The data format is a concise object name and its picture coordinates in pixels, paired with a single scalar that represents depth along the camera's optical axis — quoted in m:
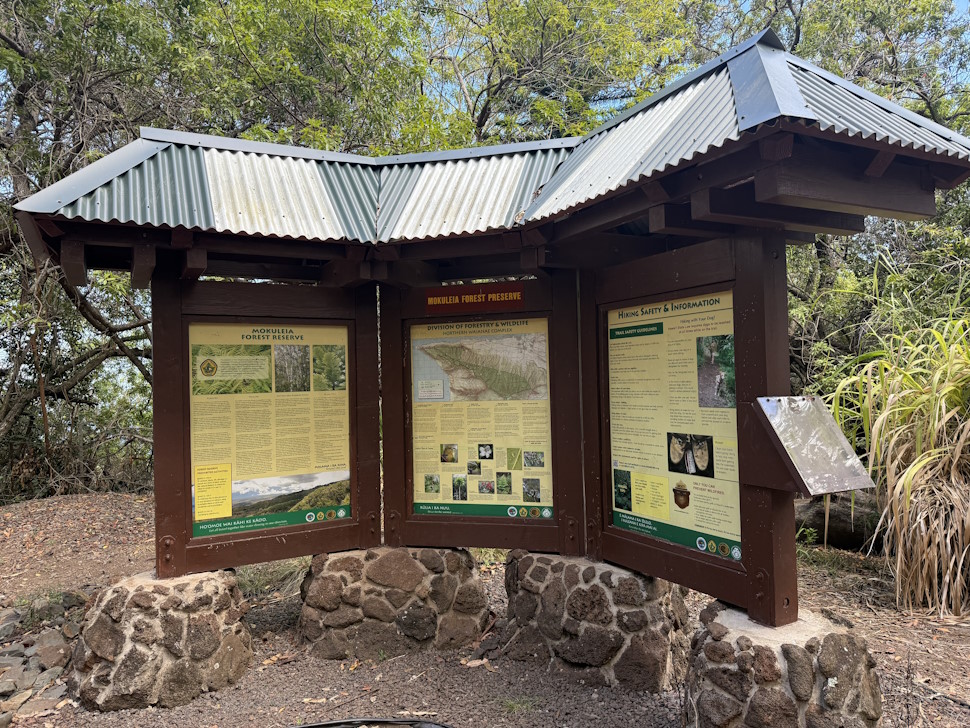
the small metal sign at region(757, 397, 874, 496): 2.79
